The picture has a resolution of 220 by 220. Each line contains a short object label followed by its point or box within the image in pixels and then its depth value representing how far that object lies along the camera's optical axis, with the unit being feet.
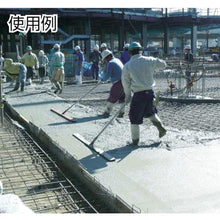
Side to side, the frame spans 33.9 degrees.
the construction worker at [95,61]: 58.56
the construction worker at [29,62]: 51.70
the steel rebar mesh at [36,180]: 14.57
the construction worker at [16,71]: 43.50
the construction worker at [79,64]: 54.65
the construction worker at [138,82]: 20.20
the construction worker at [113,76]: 28.68
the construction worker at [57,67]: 44.62
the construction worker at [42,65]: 55.48
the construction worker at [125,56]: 46.50
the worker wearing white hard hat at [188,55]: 42.00
